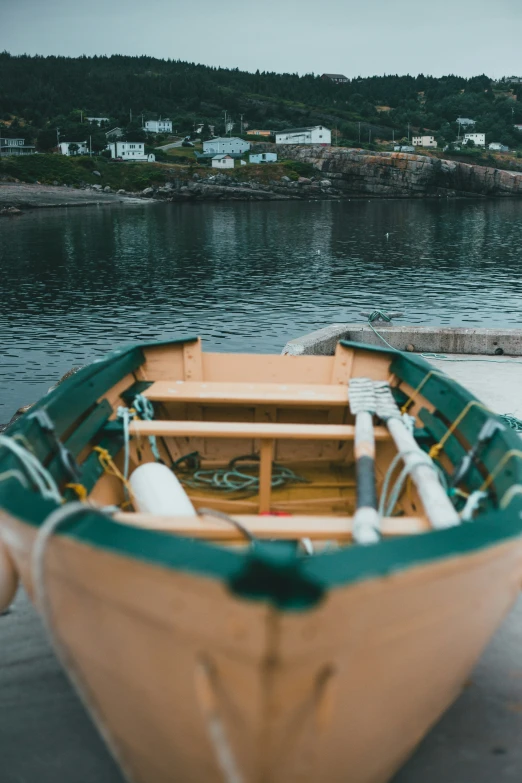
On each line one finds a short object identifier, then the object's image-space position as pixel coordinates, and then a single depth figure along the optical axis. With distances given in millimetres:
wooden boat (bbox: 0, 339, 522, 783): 2359
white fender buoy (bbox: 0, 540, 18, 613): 3706
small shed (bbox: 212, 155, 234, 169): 133125
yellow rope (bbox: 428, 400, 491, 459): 4859
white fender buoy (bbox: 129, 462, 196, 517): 4727
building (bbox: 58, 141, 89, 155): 138375
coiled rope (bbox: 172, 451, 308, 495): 5934
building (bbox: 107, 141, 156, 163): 136875
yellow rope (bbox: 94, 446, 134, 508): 5090
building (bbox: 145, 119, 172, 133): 172875
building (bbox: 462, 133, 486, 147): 187912
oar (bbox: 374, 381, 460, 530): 3843
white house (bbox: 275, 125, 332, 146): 155000
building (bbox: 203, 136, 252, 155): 143875
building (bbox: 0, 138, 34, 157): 137750
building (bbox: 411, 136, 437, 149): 181250
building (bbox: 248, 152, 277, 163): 142250
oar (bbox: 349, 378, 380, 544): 3641
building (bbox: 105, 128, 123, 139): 150750
